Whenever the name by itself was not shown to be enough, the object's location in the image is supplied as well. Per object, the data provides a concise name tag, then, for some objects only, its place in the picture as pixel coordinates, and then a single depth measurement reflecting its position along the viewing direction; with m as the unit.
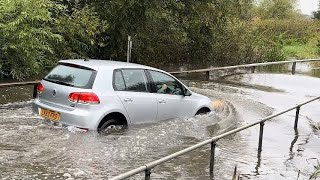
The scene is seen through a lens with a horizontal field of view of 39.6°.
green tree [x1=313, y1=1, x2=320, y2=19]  76.11
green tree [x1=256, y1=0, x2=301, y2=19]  67.75
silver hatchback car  8.00
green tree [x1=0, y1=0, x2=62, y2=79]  13.52
